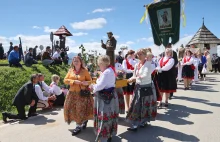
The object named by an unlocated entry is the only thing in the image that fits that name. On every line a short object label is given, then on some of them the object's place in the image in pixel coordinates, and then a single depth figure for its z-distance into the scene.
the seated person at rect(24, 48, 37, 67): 14.62
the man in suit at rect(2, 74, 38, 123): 6.61
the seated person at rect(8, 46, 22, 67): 13.62
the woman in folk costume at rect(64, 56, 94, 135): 5.33
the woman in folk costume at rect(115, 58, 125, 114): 6.32
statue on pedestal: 7.20
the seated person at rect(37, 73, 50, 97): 8.10
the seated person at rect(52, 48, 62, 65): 17.31
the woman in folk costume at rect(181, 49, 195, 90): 11.46
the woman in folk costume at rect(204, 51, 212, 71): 17.79
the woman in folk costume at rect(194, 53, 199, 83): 12.92
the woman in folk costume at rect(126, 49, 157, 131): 5.45
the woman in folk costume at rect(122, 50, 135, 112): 7.64
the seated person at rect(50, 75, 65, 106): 8.08
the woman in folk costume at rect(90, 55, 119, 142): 4.51
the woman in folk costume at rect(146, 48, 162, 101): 7.01
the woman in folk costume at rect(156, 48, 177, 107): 7.55
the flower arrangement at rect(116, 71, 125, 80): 6.37
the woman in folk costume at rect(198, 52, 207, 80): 15.41
